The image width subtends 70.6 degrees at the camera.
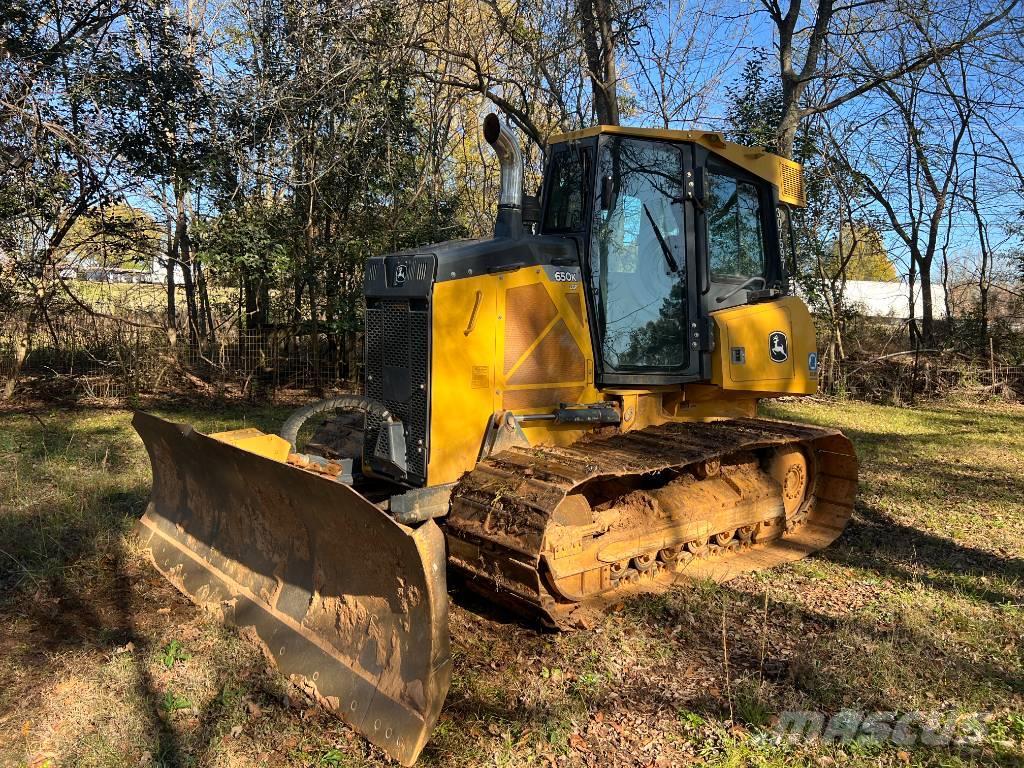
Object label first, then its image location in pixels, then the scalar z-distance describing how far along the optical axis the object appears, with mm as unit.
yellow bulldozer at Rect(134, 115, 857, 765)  3482
